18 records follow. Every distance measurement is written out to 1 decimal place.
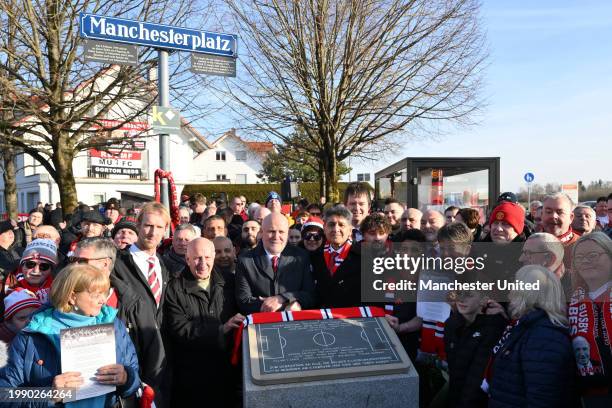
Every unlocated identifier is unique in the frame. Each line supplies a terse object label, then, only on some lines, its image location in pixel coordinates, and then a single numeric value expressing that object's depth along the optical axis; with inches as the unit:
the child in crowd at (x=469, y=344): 123.5
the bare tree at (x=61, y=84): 426.6
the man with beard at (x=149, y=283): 139.3
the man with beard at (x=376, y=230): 176.1
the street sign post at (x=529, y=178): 783.1
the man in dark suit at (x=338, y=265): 165.5
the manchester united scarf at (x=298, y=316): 145.6
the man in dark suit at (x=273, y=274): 159.3
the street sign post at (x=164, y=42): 225.0
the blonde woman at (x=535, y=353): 105.5
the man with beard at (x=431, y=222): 217.6
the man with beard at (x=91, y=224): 229.6
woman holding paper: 106.4
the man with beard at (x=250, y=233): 236.1
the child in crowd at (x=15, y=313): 131.3
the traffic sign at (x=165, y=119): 233.6
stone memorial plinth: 123.3
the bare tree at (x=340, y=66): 520.1
